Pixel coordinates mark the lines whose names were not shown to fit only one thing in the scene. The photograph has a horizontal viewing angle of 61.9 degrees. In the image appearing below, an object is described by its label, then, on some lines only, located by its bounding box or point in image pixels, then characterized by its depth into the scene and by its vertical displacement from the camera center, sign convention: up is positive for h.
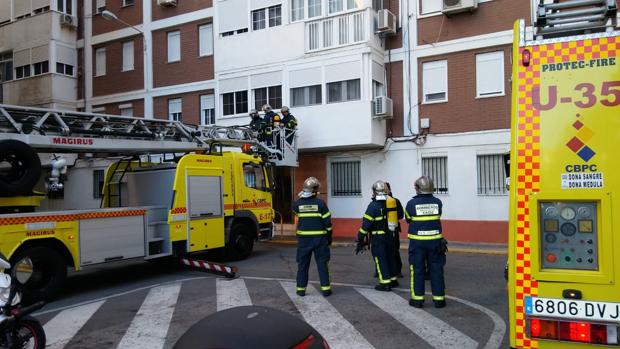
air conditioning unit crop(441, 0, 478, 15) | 15.87 +5.30
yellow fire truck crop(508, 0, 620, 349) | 3.36 -0.12
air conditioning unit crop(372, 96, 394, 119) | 16.59 +2.28
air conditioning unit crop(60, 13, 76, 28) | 25.27 +8.01
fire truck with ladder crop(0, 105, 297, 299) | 8.43 -0.24
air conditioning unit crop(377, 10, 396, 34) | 16.75 +5.12
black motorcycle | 4.98 -1.35
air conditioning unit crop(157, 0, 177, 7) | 22.28 +7.77
